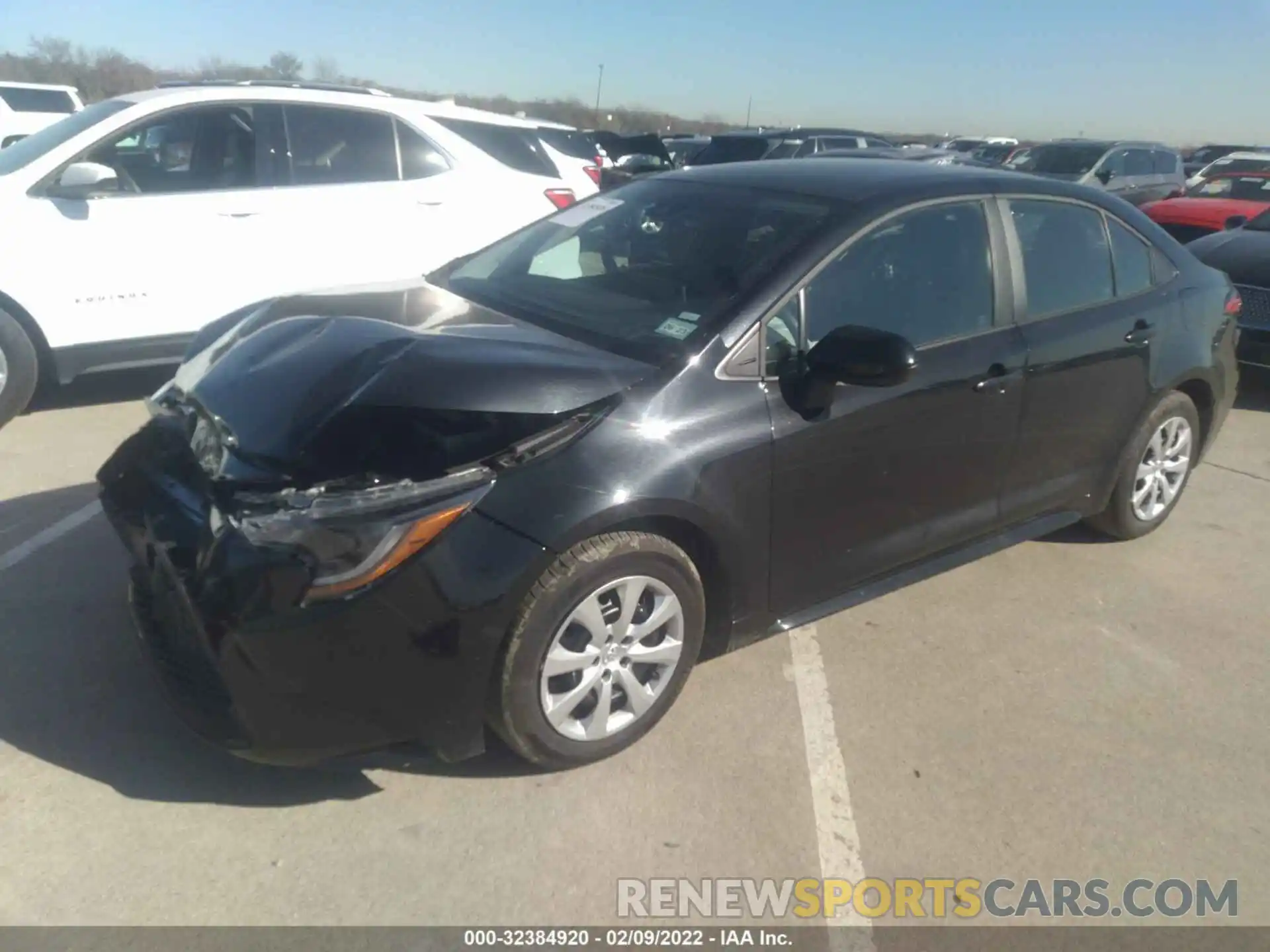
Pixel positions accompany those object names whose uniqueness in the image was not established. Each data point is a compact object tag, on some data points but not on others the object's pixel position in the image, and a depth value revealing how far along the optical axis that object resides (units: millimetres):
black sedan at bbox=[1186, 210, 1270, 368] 7602
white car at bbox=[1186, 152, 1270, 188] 16734
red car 11984
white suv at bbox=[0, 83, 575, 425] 5652
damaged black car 2629
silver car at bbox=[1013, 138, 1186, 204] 16969
